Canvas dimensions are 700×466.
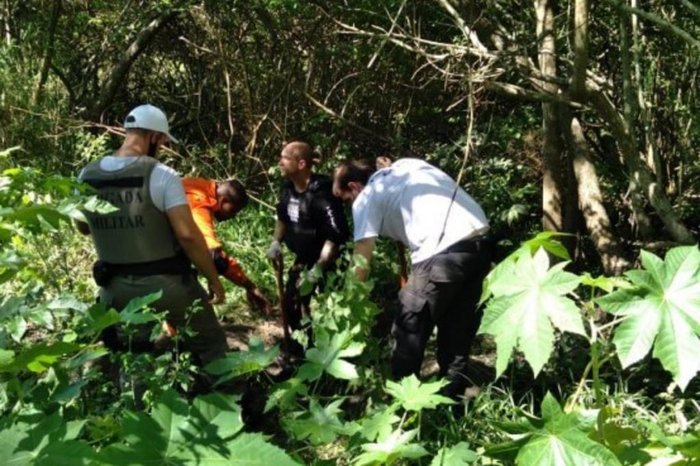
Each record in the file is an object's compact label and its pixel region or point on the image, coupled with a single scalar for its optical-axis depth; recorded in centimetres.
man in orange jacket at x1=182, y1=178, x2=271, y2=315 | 406
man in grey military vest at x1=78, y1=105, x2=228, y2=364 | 321
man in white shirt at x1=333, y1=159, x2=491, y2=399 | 358
